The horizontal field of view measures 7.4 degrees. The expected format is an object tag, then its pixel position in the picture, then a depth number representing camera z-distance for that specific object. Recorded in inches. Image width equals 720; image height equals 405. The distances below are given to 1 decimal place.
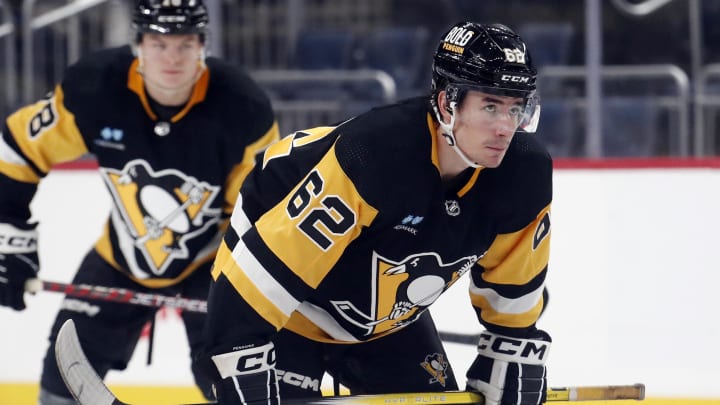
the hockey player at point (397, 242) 424.2
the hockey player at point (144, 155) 461.9
